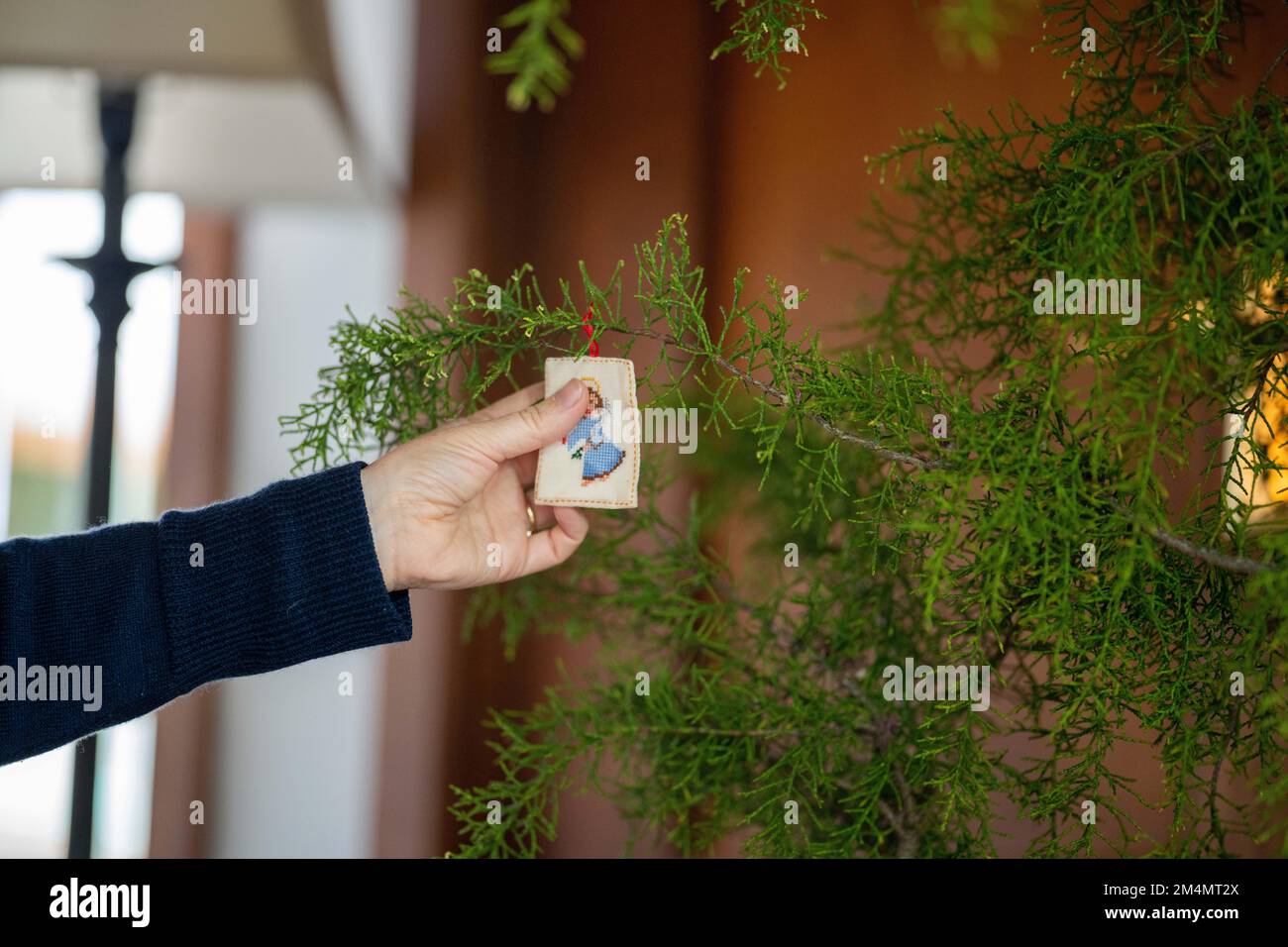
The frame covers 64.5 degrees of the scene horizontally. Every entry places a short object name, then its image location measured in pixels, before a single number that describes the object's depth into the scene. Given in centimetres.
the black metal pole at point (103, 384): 106
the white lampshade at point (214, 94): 120
